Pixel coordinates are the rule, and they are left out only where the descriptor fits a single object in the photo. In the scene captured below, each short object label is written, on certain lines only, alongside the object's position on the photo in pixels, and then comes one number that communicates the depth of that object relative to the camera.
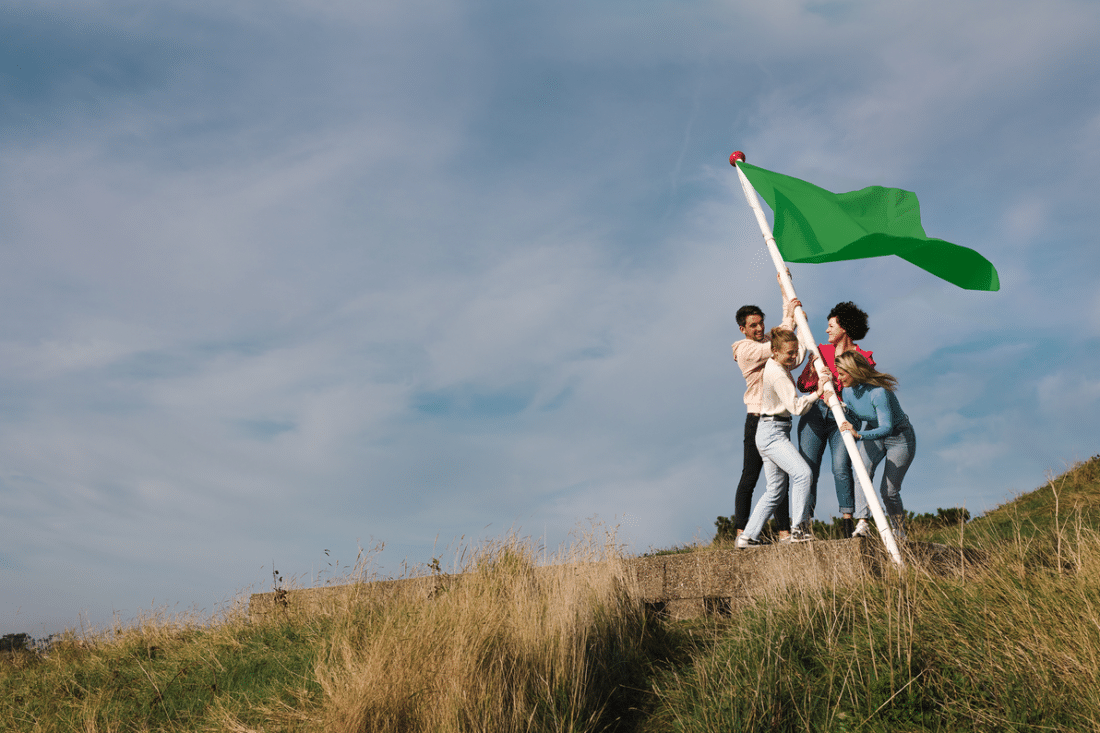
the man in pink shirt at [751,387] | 7.50
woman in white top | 6.66
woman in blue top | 7.07
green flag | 7.45
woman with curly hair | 7.15
